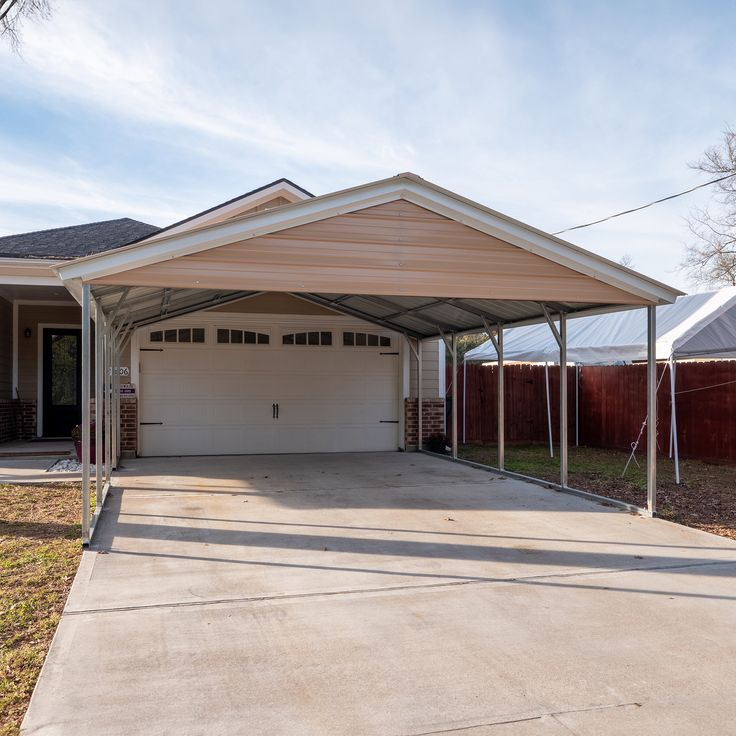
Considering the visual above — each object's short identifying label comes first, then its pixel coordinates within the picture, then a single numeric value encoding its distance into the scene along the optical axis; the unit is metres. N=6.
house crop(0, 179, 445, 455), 12.12
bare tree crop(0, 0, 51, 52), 12.79
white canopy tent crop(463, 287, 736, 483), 10.24
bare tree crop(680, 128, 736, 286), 20.95
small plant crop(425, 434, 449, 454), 13.16
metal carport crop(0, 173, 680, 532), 6.71
